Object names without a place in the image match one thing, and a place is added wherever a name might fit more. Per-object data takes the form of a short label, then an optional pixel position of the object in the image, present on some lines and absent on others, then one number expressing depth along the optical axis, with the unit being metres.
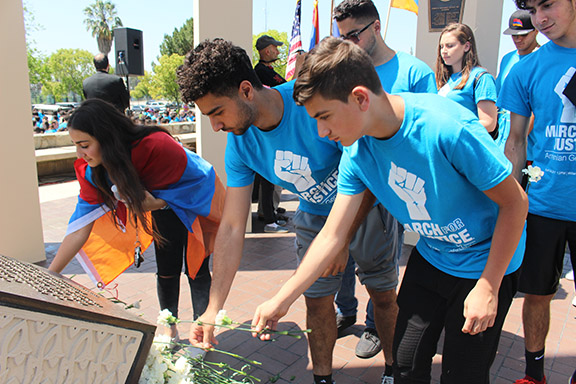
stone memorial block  0.95
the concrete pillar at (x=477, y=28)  4.63
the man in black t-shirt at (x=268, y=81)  5.73
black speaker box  8.84
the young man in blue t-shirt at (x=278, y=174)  1.83
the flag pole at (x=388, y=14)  5.56
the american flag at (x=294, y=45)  6.73
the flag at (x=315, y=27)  6.91
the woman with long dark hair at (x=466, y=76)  3.31
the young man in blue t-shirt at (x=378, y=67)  2.48
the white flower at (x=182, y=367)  1.40
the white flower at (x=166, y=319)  1.55
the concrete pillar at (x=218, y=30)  4.64
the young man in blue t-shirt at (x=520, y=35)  4.07
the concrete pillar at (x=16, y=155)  4.04
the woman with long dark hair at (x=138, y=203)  2.33
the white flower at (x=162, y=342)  1.43
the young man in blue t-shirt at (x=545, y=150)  2.15
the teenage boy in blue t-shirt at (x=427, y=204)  1.46
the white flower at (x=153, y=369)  1.28
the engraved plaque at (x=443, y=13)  4.57
